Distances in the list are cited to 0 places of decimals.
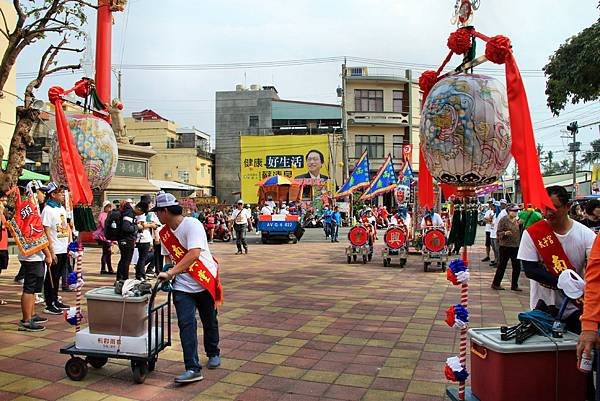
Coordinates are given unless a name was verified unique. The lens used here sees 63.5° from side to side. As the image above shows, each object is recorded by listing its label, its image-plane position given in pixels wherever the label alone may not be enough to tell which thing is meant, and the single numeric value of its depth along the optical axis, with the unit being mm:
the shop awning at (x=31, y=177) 15742
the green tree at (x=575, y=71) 9625
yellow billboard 36312
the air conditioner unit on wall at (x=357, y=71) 37041
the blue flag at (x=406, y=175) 16062
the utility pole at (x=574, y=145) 24828
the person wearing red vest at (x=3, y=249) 7027
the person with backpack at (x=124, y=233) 9062
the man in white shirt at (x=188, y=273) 4336
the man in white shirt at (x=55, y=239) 6566
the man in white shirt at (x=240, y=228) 15312
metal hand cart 4285
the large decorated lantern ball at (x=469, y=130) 3834
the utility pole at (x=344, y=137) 36094
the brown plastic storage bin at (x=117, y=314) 4359
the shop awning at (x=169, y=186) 25320
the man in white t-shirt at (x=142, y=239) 9820
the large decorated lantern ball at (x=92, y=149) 5715
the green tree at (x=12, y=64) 6754
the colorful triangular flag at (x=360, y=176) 17828
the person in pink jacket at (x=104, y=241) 10445
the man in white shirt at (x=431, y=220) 12188
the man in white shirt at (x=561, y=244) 3453
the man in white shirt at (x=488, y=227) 13281
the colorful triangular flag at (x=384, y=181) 16922
